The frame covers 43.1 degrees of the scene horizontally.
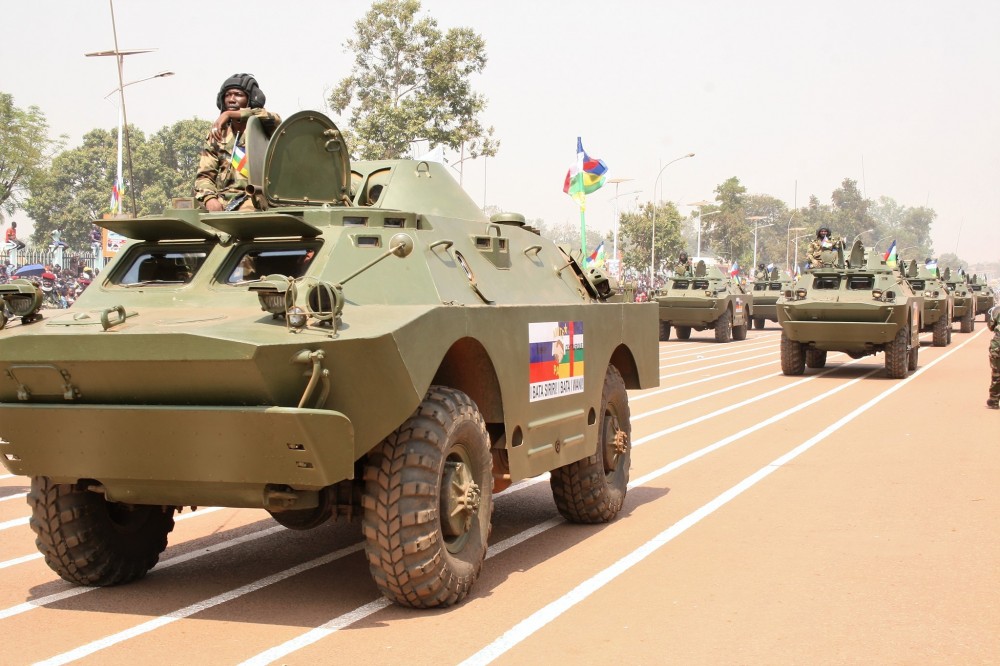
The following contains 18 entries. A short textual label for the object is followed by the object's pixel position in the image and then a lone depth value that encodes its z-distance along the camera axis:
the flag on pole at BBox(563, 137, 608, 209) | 27.72
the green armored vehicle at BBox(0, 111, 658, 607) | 5.64
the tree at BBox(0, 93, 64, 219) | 40.06
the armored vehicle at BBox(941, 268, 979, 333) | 40.47
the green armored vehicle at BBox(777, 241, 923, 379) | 21.20
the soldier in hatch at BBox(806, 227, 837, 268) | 23.85
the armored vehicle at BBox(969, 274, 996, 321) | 47.50
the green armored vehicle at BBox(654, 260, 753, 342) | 32.66
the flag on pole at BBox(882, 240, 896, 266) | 30.70
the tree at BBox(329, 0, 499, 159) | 32.03
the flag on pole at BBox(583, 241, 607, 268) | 30.73
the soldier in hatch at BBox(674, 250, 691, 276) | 33.44
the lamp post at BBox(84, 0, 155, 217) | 12.31
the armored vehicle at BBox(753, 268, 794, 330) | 40.41
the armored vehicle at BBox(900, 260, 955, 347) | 31.48
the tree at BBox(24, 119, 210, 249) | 68.50
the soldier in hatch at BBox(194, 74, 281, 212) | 8.27
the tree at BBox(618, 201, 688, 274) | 70.44
